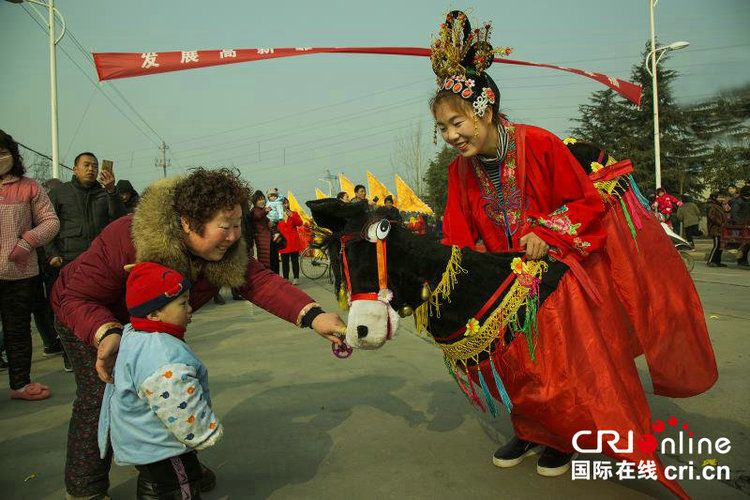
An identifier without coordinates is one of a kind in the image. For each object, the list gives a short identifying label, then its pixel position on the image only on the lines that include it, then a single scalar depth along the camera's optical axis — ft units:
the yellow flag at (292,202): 66.01
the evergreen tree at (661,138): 104.63
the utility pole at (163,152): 160.35
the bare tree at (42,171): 77.05
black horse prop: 8.21
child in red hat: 6.77
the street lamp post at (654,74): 65.41
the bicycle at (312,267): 46.14
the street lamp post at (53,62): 47.55
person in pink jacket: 13.46
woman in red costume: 7.76
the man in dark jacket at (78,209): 17.03
